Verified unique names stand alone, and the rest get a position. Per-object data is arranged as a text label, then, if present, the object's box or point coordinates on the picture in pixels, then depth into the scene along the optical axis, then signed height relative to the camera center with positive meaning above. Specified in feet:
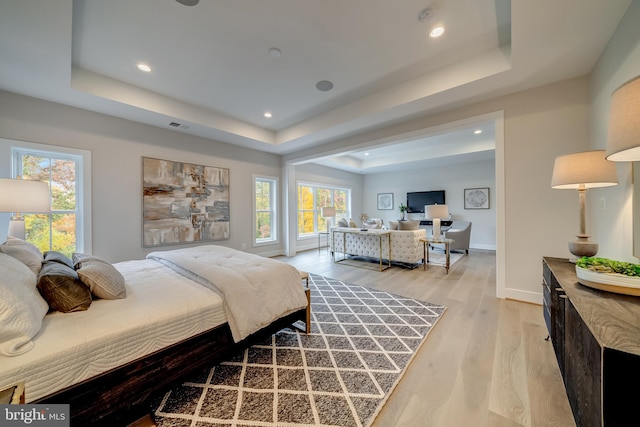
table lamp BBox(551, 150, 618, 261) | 5.38 +0.82
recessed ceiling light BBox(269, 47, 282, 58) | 8.27 +5.93
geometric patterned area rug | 4.57 -4.03
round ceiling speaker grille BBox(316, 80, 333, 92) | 10.47 +5.97
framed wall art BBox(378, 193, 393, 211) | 29.41 +1.36
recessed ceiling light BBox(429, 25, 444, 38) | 7.37 +5.91
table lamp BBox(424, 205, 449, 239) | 14.88 -0.06
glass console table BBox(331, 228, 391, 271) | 15.69 -1.91
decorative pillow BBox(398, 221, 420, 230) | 16.29 -0.98
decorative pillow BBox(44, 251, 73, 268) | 5.79 -1.12
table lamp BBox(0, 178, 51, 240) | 6.84 +0.55
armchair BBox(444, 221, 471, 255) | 20.08 -2.23
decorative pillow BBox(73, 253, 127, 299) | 4.98 -1.46
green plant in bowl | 4.11 -1.12
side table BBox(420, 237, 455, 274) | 14.67 -2.38
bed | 3.50 -2.29
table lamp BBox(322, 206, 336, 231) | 21.20 +0.03
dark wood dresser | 2.64 -1.94
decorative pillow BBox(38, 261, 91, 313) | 4.35 -1.47
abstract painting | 12.85 +0.72
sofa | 15.28 -2.42
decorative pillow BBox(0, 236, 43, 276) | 5.08 -0.88
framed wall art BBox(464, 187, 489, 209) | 23.11 +1.31
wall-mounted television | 25.40 +1.37
